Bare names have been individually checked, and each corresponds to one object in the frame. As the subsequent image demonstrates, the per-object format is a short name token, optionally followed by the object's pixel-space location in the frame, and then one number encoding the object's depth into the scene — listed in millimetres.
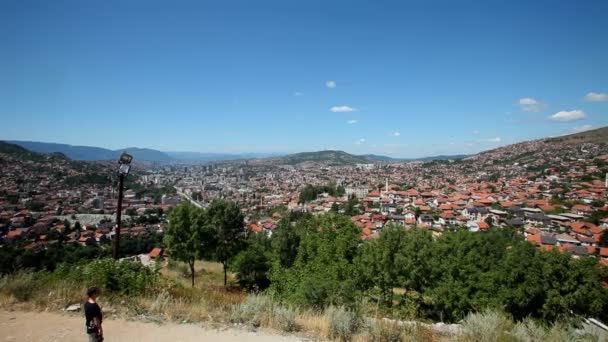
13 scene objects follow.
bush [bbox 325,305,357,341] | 4102
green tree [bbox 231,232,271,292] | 14903
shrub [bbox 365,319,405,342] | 3963
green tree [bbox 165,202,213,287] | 12820
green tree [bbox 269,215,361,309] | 9955
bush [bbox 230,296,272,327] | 4438
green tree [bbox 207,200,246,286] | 15234
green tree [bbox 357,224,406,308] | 12203
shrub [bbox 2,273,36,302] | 4879
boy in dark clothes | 3229
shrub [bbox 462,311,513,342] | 3762
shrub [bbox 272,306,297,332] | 4336
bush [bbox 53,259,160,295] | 5137
